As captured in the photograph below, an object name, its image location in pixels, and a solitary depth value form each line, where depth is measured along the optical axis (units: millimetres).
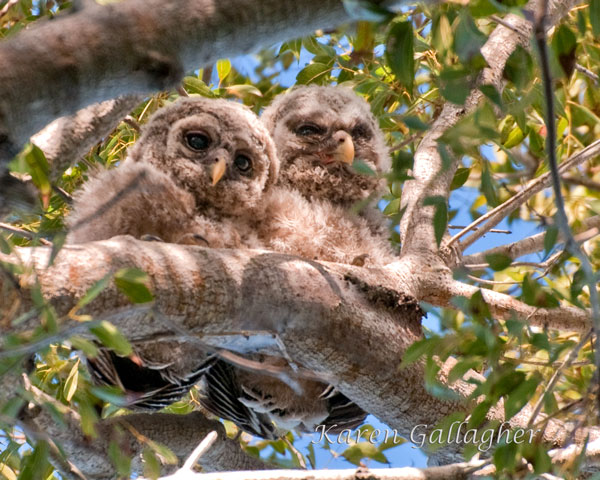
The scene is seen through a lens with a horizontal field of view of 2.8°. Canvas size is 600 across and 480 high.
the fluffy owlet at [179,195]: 8764
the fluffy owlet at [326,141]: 8936
